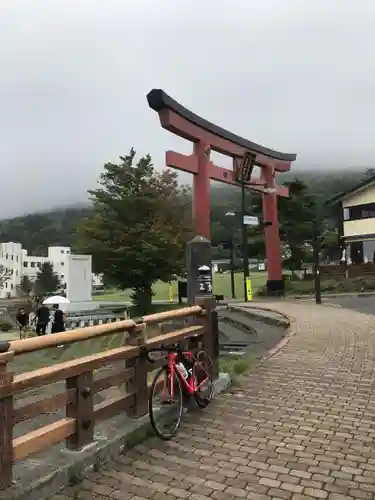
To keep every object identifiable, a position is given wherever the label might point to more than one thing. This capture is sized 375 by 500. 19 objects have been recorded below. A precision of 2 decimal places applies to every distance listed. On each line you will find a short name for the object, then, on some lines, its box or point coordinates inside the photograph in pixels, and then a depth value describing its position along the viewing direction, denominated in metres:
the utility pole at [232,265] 33.52
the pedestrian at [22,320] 18.07
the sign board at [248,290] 26.47
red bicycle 4.73
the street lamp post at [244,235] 24.64
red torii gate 20.73
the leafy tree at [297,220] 36.93
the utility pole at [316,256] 22.50
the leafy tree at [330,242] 45.72
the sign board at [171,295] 34.03
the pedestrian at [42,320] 16.88
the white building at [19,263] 82.38
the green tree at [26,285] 72.84
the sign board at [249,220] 24.05
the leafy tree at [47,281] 67.62
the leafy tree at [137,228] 23.62
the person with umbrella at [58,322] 15.77
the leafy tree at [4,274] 77.31
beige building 37.53
